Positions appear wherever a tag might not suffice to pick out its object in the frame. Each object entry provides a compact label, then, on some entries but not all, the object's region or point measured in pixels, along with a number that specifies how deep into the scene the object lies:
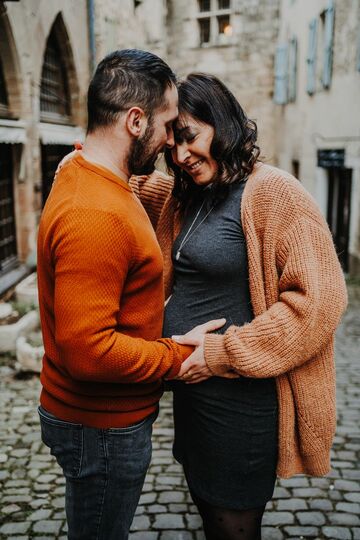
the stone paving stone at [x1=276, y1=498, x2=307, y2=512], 3.17
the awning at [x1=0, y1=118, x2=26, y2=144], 6.93
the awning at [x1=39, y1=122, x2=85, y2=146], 8.55
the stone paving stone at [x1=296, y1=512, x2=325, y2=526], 3.03
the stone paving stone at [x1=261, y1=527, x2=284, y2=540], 2.89
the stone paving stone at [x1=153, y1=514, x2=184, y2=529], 2.99
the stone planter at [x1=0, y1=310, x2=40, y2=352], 5.68
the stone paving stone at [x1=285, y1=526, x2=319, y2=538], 2.91
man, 1.43
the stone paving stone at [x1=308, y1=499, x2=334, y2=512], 3.16
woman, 1.70
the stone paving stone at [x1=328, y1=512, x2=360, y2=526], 3.01
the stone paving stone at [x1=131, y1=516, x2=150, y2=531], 2.97
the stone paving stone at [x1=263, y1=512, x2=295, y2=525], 3.02
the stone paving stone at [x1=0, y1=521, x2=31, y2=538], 2.94
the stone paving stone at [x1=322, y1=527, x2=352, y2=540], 2.88
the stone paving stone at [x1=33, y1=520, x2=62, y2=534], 2.95
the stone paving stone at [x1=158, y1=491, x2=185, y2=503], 3.25
